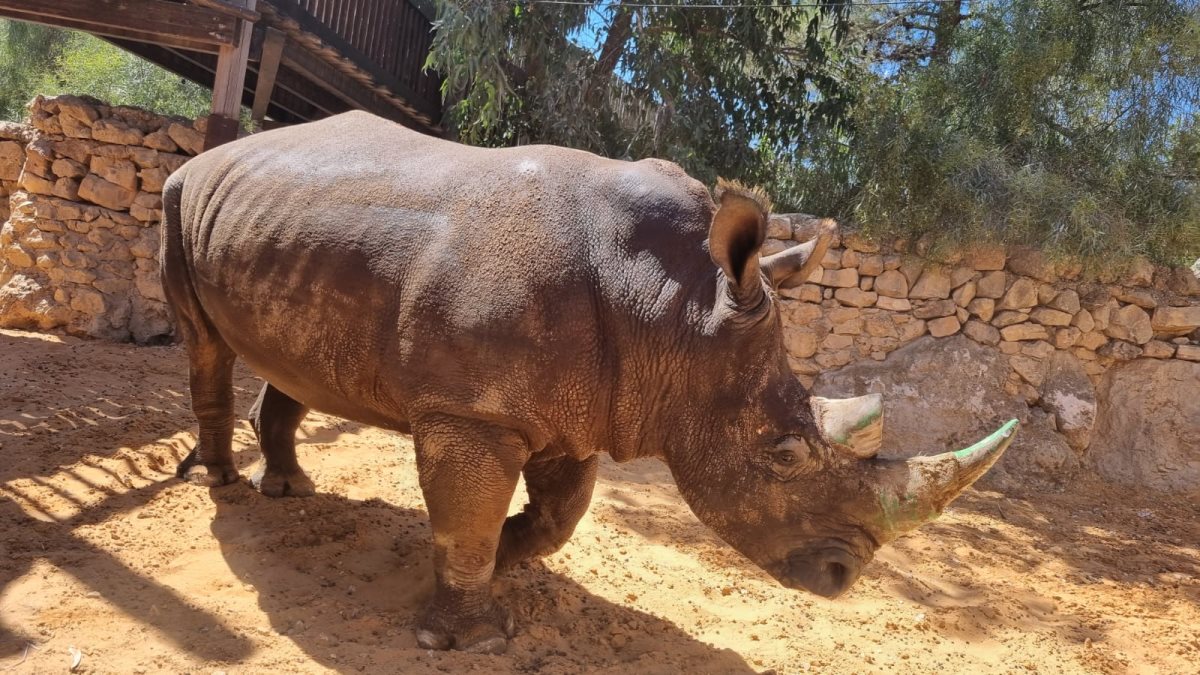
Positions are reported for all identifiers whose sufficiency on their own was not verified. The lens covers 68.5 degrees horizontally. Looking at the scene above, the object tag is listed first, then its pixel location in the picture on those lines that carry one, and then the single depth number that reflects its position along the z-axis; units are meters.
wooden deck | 8.06
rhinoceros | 3.04
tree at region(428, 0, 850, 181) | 9.23
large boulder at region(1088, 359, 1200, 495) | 8.02
